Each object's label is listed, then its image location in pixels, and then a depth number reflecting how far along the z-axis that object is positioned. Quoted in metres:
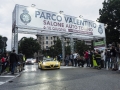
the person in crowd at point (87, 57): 8.87
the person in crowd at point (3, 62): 6.42
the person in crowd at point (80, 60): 9.46
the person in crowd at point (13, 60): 6.01
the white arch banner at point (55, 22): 9.36
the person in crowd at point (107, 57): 7.18
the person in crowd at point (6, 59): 6.73
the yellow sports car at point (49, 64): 7.99
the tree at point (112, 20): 19.58
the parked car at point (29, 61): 19.14
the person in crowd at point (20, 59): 7.13
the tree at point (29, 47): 37.91
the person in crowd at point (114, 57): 6.34
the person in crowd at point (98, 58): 7.41
